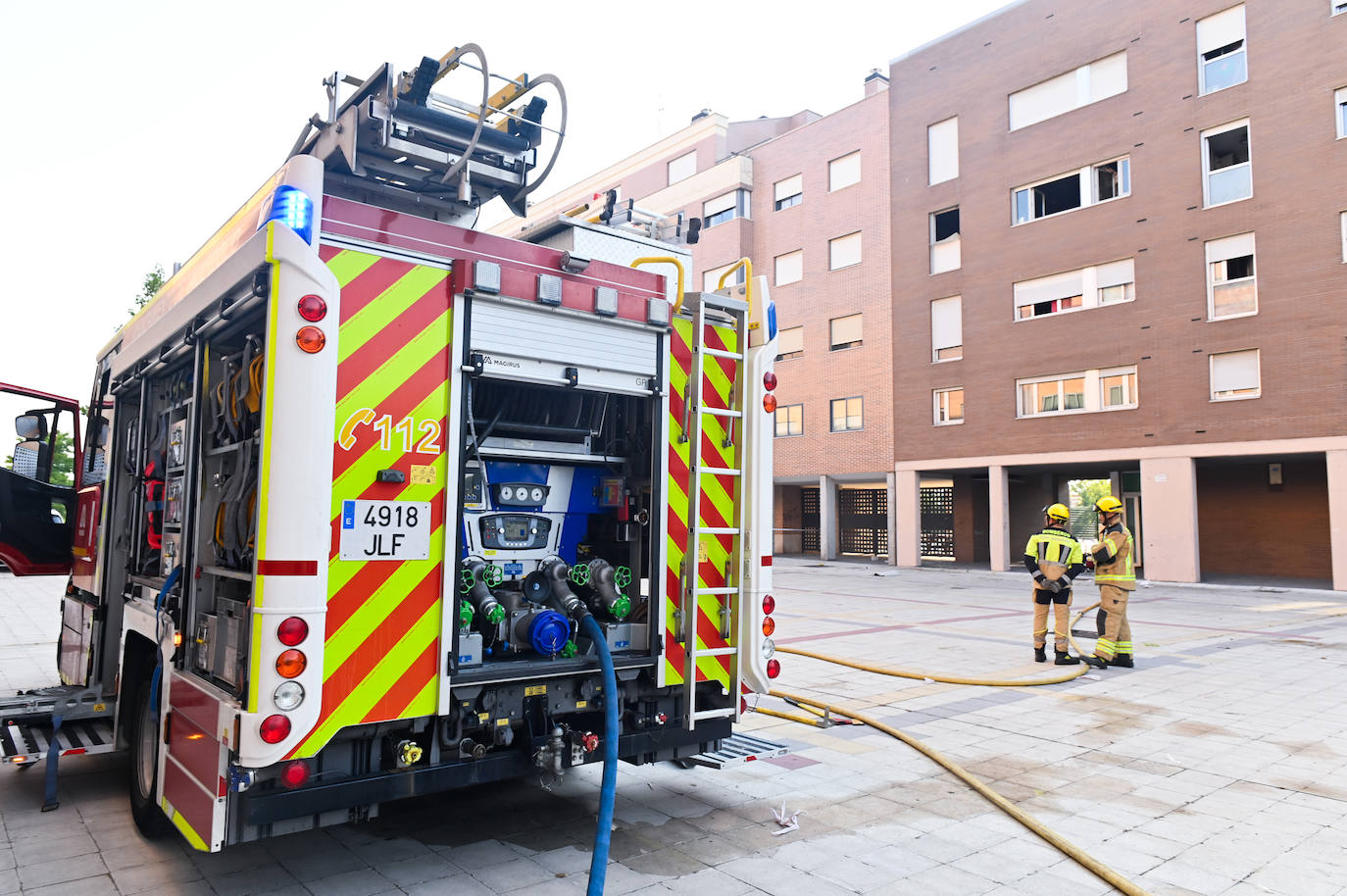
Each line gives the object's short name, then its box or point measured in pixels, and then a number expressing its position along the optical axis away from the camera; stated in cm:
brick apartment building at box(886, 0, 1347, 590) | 2123
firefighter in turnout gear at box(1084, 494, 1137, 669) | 950
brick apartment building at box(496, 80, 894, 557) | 3131
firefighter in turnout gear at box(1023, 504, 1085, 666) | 954
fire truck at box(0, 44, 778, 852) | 347
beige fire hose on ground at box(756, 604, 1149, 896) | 406
